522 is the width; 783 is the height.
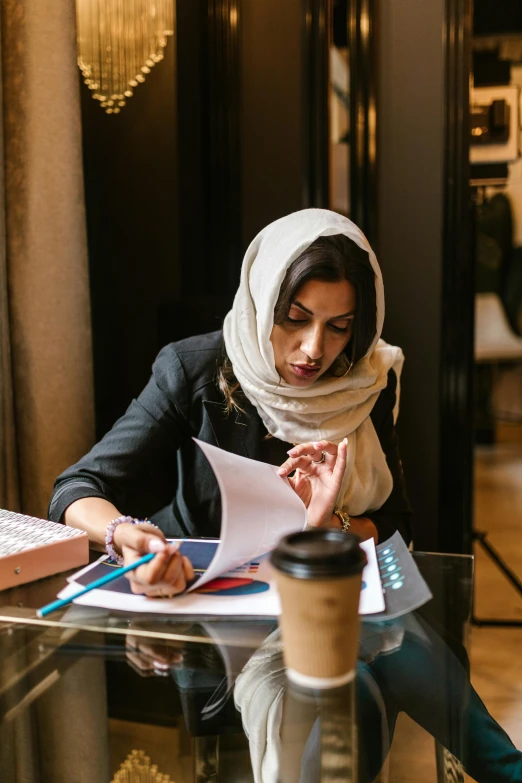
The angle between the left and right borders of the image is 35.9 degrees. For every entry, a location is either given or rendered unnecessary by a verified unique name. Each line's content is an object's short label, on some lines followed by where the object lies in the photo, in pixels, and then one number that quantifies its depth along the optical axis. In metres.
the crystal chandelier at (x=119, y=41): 1.93
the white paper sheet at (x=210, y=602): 0.84
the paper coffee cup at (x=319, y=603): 0.60
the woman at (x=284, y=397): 1.27
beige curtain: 1.64
